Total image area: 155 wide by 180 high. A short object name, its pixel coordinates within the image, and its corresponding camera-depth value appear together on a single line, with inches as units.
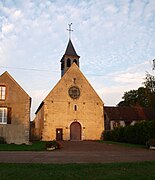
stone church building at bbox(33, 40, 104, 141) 933.9
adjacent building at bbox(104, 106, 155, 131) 1029.4
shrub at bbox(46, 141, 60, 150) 485.6
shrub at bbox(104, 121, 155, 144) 623.4
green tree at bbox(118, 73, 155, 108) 1376.4
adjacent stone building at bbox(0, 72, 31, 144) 658.7
